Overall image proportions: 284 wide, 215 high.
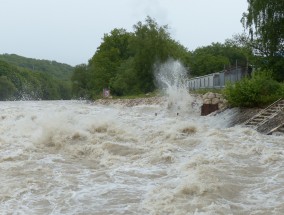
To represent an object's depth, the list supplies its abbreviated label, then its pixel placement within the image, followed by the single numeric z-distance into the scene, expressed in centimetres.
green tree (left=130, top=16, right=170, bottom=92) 5625
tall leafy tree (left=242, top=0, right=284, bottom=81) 2903
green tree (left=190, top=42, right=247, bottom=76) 7531
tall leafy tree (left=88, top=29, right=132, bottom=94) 7025
